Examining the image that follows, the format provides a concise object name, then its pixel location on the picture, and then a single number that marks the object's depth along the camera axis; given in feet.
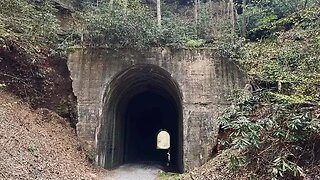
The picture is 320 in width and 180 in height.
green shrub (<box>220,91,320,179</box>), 22.72
